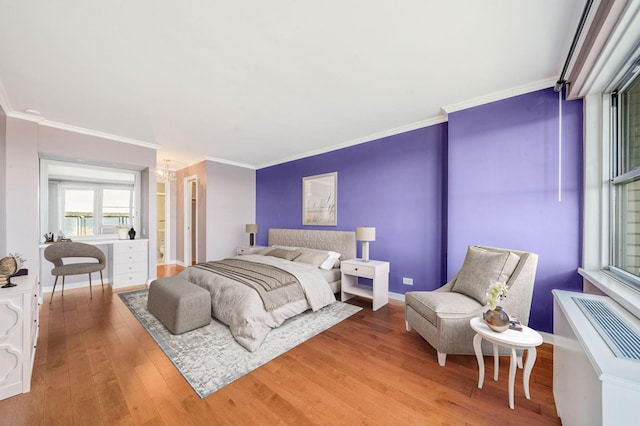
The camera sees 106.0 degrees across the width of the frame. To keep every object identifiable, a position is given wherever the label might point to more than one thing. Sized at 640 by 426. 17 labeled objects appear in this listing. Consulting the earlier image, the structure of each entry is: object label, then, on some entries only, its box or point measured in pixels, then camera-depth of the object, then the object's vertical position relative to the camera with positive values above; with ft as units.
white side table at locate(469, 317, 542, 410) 5.03 -2.73
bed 8.15 -2.91
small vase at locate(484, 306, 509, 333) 5.36 -2.43
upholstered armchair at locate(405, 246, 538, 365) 6.67 -2.67
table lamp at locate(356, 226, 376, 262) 11.61 -1.16
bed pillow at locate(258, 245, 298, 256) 14.96 -2.54
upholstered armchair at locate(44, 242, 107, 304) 11.55 -2.26
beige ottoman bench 8.32 -3.42
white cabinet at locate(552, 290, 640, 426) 2.61 -2.06
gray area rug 6.22 -4.25
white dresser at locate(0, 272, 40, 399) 5.45 -2.98
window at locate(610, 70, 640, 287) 5.93 +0.81
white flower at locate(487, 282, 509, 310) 5.43 -1.84
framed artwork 15.06 +0.80
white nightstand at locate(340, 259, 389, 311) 10.85 -3.28
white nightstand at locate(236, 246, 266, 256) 17.02 -2.76
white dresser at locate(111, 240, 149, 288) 13.83 -3.06
